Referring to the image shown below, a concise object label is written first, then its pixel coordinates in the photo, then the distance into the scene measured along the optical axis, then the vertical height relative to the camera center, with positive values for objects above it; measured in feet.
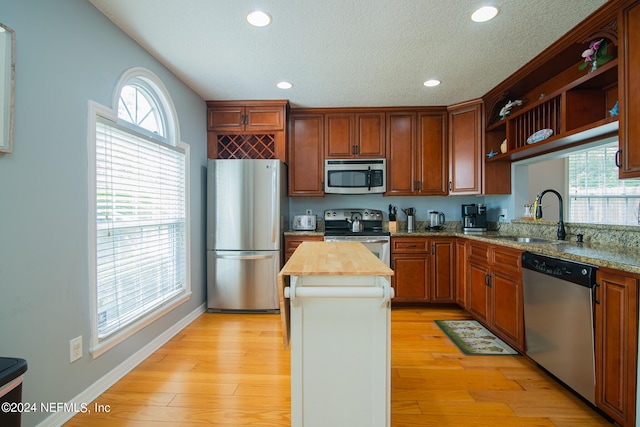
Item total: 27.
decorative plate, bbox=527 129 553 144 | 7.94 +2.26
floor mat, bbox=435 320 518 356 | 7.79 -3.64
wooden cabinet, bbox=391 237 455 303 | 11.06 -2.01
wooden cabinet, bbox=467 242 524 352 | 7.41 -2.19
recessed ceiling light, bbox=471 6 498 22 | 5.98 +4.28
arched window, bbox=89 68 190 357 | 6.24 +0.20
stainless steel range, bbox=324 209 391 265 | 12.62 -0.16
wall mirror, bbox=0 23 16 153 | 4.20 +1.99
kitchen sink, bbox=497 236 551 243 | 8.38 -0.74
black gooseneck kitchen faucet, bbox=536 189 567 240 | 7.89 -0.42
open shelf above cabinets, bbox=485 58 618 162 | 6.53 +2.67
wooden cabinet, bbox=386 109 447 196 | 11.93 +2.64
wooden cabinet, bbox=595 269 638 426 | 4.51 -2.15
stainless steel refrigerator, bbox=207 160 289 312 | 10.55 -0.58
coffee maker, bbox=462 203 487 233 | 11.25 -0.10
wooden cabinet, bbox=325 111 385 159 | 12.01 +3.40
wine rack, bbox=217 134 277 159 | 11.76 +2.91
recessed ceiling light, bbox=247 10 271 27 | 6.11 +4.32
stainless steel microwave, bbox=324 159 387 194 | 11.93 +1.68
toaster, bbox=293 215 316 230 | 12.30 -0.22
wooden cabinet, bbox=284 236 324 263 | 11.29 -0.91
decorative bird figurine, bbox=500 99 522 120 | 9.50 +3.67
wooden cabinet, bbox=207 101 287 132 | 11.35 +3.97
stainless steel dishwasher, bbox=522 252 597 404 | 5.29 -2.14
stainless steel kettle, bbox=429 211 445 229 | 12.35 -0.17
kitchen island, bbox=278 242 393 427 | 4.42 -2.18
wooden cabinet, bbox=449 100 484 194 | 11.00 +2.64
